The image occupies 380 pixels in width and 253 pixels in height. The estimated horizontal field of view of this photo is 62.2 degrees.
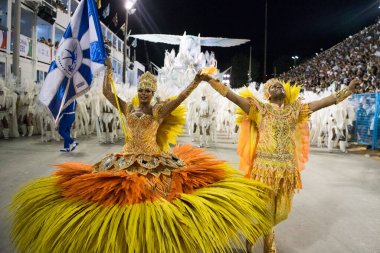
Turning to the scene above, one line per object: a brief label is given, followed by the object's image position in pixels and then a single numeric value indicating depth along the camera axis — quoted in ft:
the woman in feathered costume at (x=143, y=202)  7.11
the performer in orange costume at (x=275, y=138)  10.71
